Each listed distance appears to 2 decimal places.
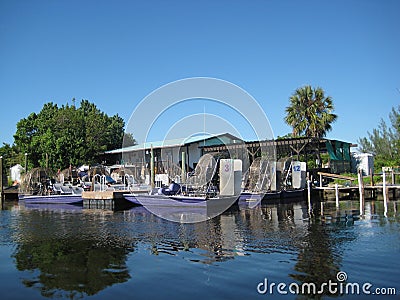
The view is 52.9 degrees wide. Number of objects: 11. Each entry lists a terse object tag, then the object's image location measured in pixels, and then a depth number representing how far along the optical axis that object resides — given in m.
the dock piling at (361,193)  21.90
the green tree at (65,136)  46.12
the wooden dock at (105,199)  28.39
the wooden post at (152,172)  28.71
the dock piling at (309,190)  25.91
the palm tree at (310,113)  40.38
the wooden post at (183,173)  30.04
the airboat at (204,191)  24.16
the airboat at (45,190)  31.67
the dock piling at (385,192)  21.81
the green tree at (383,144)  45.78
